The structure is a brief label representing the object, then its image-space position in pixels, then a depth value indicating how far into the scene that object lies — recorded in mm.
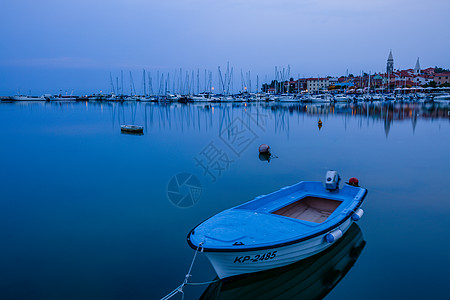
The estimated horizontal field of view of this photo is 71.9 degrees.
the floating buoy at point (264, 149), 22889
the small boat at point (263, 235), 6527
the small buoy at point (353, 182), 11594
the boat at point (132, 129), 36375
